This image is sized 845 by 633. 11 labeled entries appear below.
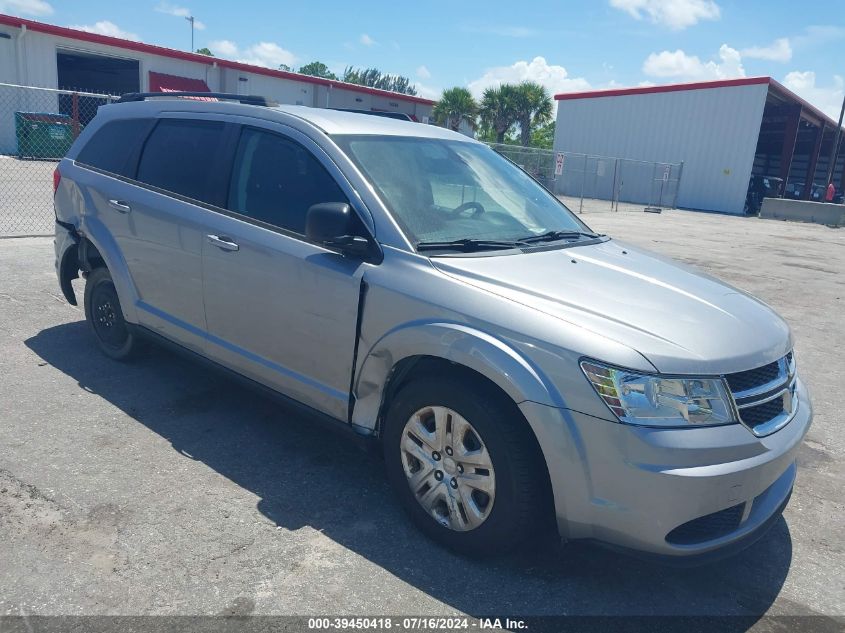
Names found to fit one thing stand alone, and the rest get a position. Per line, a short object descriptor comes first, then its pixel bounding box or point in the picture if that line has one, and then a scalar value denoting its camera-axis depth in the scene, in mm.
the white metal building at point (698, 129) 31938
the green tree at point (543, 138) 74931
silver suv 2559
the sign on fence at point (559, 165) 23325
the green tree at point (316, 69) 113438
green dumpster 24031
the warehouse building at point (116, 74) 26625
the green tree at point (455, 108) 46469
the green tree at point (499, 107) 46688
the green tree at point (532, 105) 46156
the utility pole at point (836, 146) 34906
